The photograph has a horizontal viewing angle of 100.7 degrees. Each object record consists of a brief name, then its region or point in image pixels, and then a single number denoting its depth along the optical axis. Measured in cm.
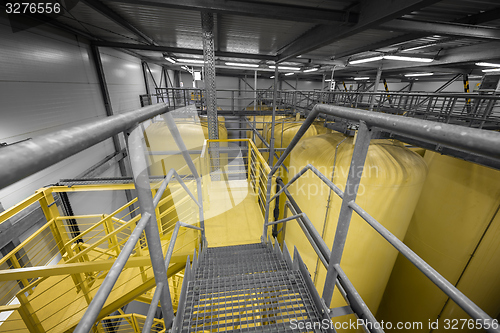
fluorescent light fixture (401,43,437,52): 534
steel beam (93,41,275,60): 523
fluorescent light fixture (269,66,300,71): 969
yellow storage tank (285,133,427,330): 311
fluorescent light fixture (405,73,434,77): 1056
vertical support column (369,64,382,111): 779
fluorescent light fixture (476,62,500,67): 598
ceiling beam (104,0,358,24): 287
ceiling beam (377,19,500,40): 321
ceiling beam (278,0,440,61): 234
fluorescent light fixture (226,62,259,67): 811
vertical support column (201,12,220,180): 403
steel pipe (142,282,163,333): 91
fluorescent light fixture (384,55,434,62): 557
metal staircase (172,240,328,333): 144
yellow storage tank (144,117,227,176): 574
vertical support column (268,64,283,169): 598
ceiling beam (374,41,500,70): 508
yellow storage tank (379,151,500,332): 349
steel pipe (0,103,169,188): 41
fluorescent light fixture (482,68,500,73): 754
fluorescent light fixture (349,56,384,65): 593
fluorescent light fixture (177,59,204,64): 786
